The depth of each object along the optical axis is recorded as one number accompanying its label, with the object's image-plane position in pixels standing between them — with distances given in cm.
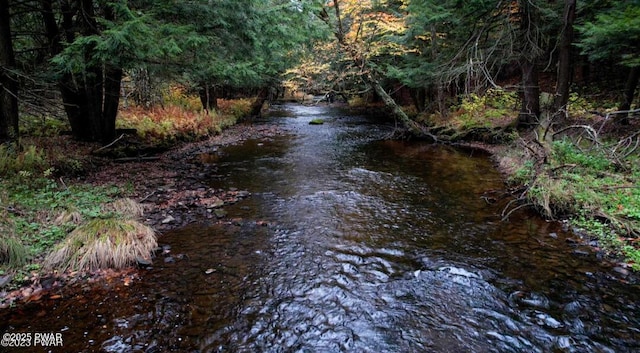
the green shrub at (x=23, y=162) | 805
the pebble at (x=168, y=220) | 746
